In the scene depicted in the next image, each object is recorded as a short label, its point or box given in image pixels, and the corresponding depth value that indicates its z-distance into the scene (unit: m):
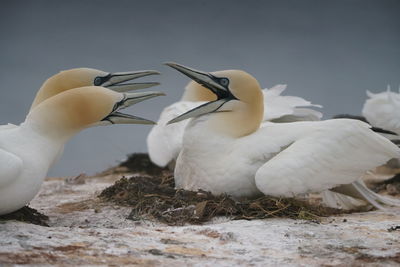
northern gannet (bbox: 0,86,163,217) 8.55
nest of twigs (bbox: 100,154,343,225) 9.94
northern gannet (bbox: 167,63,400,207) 10.09
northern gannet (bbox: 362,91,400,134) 16.94
